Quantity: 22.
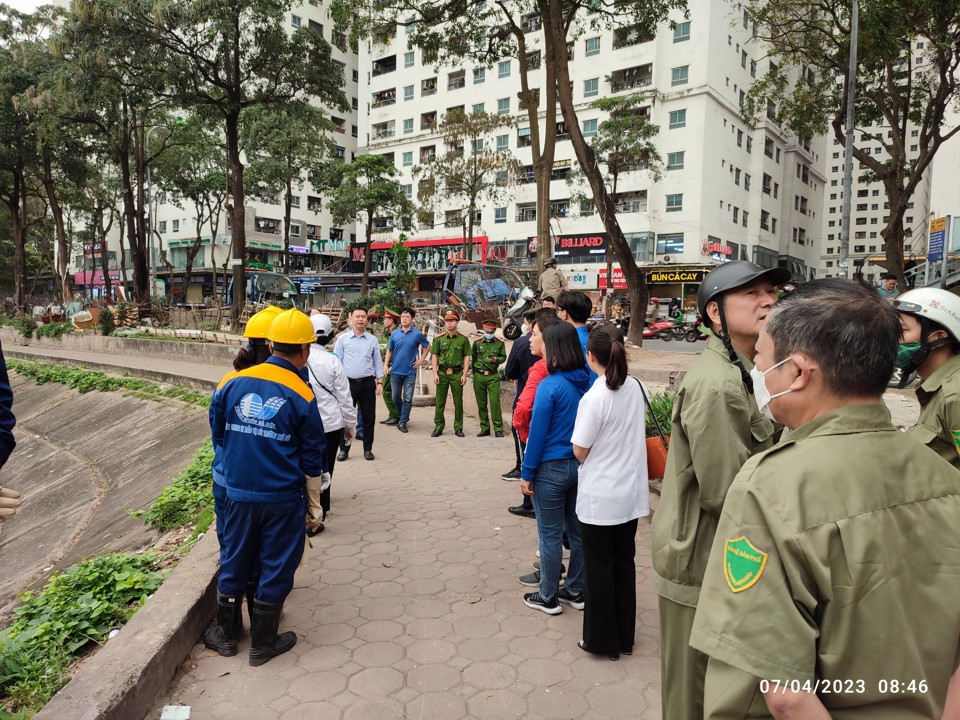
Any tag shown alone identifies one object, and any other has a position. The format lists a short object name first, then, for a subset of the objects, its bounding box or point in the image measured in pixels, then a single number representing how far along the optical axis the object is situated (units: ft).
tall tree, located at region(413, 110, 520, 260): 84.12
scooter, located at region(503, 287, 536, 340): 41.91
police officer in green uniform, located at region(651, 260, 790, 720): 6.18
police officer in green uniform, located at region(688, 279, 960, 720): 3.74
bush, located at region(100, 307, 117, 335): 70.74
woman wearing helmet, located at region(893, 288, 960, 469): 8.45
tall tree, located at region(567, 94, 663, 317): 93.60
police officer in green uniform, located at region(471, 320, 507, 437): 26.91
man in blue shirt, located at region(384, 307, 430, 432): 28.32
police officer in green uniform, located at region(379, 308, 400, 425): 30.71
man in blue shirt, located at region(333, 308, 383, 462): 24.20
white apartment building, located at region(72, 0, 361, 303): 152.25
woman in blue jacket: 11.46
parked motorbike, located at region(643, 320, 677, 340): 80.84
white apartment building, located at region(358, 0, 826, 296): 118.11
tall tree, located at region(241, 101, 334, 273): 85.57
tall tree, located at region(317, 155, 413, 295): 90.84
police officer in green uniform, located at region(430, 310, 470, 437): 27.35
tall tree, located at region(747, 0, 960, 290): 41.75
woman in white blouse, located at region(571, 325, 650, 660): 10.07
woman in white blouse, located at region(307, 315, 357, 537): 17.62
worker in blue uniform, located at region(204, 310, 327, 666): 10.46
